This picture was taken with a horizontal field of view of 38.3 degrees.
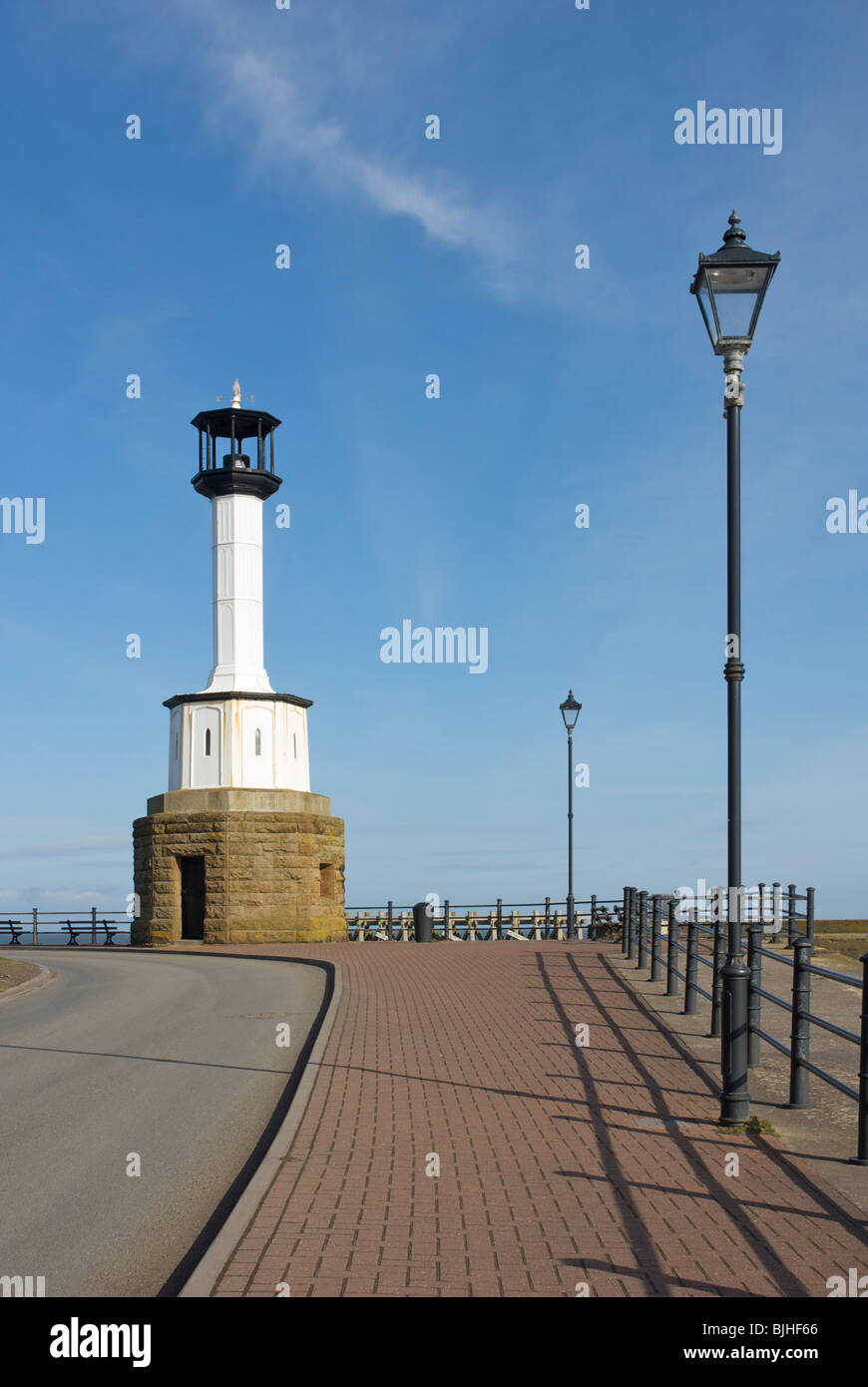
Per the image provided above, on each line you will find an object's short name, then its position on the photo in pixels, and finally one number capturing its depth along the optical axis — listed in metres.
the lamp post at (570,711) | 30.75
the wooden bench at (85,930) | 42.91
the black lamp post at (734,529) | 8.83
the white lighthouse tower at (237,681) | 34.38
